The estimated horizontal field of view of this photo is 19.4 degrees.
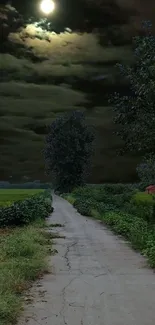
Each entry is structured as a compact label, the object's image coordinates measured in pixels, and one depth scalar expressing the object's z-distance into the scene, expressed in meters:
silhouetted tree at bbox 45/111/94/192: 84.31
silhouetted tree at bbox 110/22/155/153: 21.56
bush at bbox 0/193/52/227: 27.45
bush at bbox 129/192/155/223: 33.94
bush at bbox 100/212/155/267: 14.10
